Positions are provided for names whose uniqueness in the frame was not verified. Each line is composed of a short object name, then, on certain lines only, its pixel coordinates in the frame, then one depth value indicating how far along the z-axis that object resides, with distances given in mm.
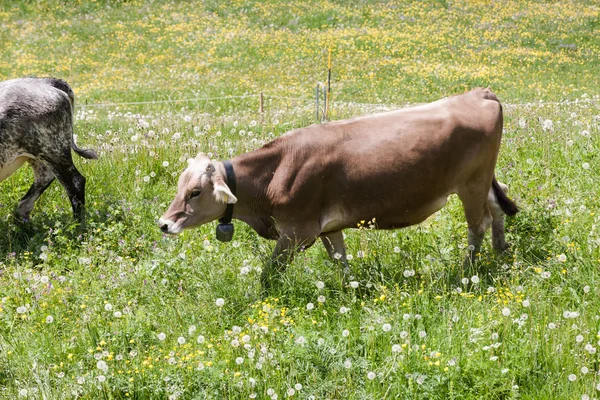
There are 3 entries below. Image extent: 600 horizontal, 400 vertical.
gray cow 15945
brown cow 12219
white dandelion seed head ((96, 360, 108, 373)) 9016
